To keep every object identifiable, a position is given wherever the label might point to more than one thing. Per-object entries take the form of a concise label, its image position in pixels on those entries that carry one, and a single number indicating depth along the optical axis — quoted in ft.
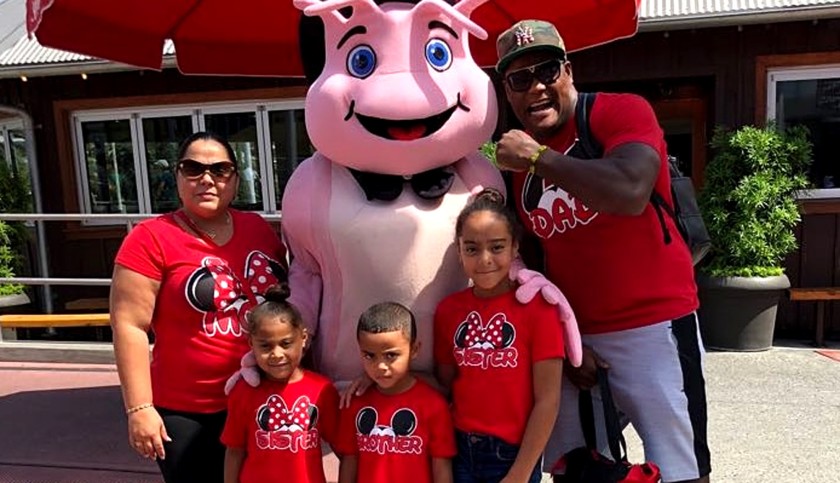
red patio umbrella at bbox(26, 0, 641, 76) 10.19
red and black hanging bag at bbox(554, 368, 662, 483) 6.11
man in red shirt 6.22
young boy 6.14
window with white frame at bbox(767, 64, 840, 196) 20.08
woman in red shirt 6.66
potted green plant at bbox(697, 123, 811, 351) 17.40
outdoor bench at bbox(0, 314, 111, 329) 17.83
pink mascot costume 6.53
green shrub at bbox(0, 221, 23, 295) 22.64
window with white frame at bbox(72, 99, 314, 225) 24.30
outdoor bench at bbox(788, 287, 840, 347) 18.45
